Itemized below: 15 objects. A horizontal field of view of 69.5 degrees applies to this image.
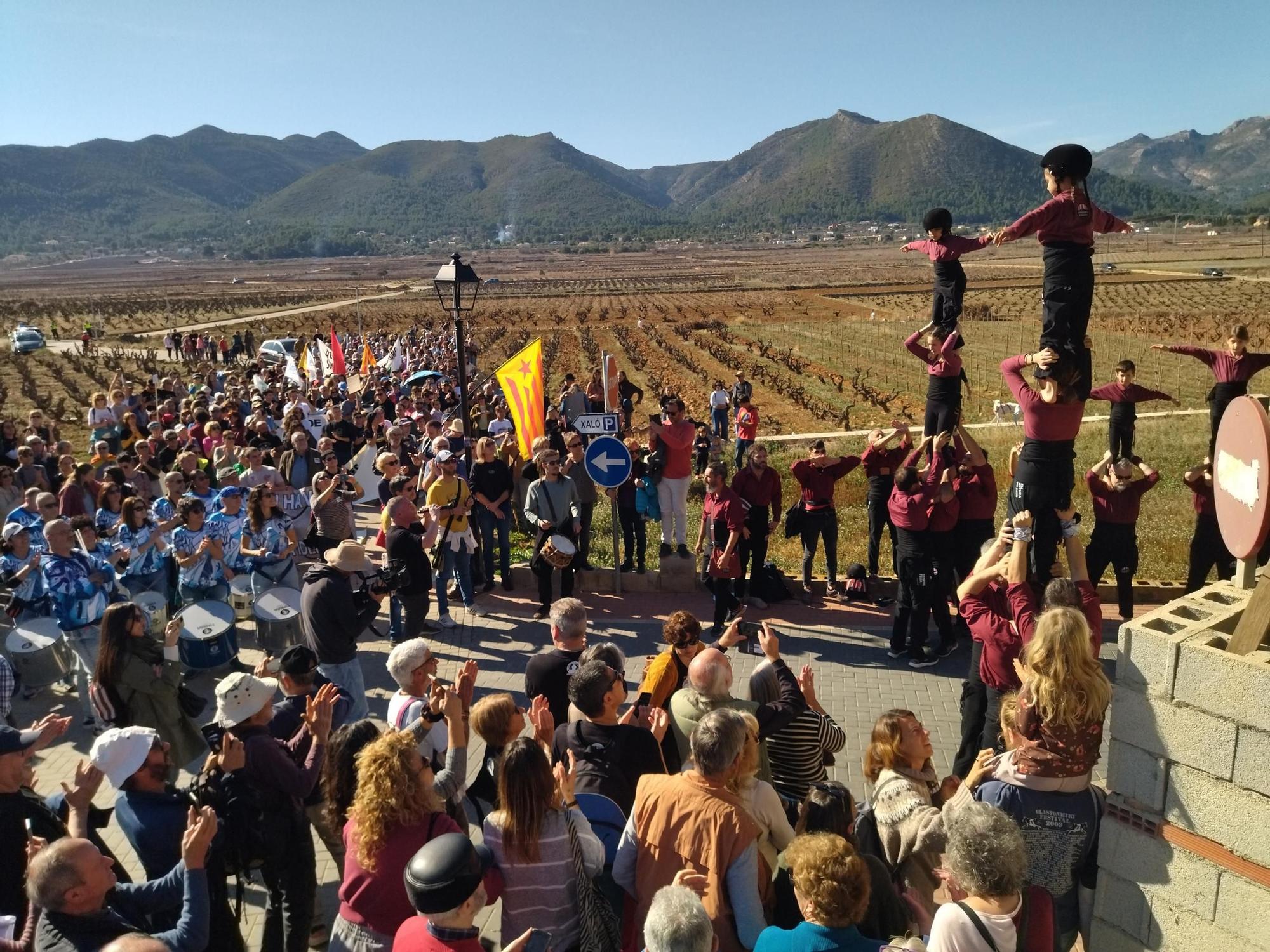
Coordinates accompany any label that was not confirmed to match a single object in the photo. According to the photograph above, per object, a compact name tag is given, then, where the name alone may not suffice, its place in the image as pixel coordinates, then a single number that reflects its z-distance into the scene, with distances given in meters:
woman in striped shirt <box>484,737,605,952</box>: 3.40
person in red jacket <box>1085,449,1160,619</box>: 8.09
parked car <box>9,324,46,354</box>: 40.94
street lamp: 11.24
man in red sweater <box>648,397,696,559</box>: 10.09
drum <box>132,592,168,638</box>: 7.55
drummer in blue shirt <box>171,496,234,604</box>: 7.86
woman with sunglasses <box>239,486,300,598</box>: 8.02
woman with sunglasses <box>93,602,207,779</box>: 5.40
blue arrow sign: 8.99
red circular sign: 3.49
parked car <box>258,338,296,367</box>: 33.66
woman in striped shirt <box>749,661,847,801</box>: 4.43
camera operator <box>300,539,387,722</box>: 6.03
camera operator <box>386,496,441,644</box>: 7.87
